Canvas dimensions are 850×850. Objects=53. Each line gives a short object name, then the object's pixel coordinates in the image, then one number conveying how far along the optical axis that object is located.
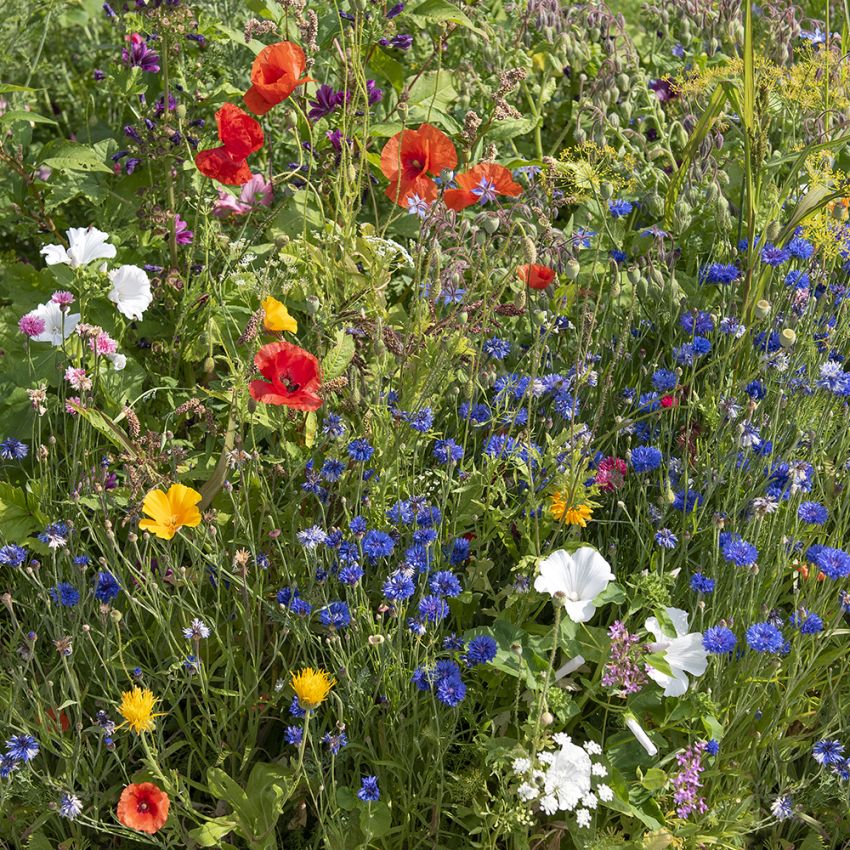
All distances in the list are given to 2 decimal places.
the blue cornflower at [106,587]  1.95
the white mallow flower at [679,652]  1.81
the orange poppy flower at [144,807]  1.68
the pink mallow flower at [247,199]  2.68
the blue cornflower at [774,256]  2.39
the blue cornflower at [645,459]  2.05
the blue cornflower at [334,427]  2.06
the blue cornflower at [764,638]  1.77
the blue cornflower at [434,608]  1.80
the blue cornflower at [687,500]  2.16
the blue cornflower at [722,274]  2.44
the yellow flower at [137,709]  1.60
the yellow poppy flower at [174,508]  1.82
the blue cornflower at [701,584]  1.86
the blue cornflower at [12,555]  1.92
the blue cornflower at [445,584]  1.83
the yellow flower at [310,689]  1.52
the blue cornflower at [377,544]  1.86
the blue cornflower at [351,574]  1.81
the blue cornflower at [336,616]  1.82
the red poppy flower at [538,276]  2.23
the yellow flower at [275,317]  2.05
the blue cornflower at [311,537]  1.80
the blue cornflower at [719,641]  1.76
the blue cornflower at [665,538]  1.91
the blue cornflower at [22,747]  1.75
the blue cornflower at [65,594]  1.96
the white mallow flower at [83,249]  2.26
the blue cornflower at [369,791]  1.70
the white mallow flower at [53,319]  2.30
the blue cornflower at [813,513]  1.99
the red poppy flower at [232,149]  2.23
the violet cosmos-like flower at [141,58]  2.75
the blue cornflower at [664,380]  2.25
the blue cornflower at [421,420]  2.00
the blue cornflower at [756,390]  2.24
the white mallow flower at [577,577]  1.79
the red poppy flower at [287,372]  1.89
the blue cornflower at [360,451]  1.95
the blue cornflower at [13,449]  2.21
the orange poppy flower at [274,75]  2.21
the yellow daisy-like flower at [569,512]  1.94
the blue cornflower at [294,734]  1.73
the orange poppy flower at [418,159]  2.36
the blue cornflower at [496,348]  2.28
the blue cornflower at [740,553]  1.85
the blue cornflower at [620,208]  2.63
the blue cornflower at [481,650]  1.77
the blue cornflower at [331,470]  2.00
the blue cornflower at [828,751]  1.88
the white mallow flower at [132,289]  2.27
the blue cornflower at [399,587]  1.77
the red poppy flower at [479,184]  2.26
